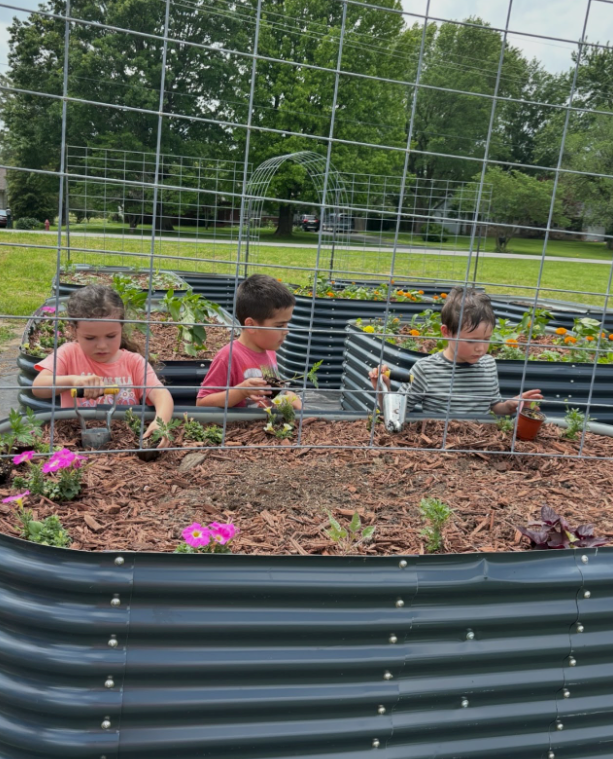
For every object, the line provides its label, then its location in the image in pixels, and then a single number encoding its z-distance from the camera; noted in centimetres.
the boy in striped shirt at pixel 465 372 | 307
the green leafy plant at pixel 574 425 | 263
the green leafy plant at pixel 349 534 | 160
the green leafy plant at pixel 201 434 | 220
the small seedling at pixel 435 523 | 162
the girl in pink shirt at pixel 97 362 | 238
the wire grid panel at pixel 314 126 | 180
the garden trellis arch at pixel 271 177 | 837
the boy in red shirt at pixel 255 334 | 277
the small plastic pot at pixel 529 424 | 250
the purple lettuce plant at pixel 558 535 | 169
